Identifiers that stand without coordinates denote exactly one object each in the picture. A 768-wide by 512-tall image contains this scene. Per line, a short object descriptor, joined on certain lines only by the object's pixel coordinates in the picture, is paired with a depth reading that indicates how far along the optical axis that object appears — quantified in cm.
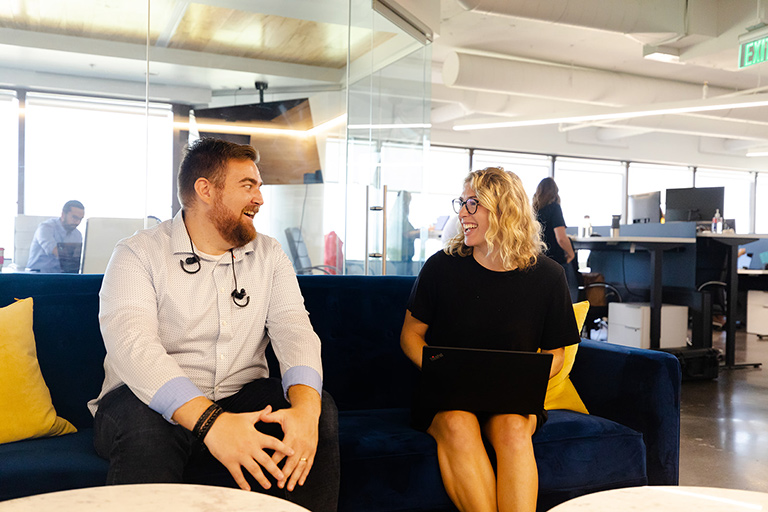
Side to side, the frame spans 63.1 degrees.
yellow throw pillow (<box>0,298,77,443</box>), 159
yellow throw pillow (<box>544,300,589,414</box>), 205
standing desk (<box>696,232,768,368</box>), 520
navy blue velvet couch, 165
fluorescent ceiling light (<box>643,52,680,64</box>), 638
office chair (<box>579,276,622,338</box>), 617
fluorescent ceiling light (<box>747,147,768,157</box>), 1169
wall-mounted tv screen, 457
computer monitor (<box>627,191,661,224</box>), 667
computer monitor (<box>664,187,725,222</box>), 629
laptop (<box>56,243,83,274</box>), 370
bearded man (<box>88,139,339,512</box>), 134
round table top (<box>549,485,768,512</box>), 106
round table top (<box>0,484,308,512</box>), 96
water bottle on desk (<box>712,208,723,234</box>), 595
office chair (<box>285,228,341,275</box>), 471
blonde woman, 189
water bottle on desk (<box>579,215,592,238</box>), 676
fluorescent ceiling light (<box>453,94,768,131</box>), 696
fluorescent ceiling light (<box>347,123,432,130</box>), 465
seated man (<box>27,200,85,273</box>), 361
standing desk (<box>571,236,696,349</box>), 512
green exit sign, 545
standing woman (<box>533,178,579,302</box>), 505
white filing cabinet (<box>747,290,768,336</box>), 637
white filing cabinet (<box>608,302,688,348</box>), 527
